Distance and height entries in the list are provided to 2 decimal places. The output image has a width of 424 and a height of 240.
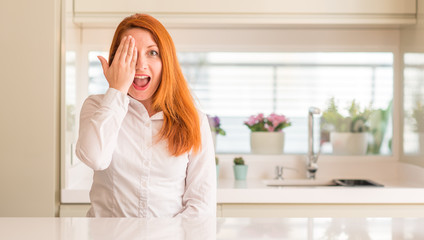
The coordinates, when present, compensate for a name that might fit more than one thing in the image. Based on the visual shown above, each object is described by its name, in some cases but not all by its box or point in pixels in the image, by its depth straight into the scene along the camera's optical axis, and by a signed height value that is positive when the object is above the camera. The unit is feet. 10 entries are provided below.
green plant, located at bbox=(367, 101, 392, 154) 10.28 -0.05
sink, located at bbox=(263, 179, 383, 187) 9.58 -1.10
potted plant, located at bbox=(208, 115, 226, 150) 10.09 -0.08
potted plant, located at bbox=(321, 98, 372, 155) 10.22 -0.05
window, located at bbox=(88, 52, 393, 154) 10.31 +0.77
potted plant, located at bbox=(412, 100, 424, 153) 8.82 +0.07
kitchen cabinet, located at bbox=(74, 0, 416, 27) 8.53 +1.85
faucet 9.74 -0.56
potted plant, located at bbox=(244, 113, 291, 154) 9.98 -0.19
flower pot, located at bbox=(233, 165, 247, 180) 9.43 -0.88
